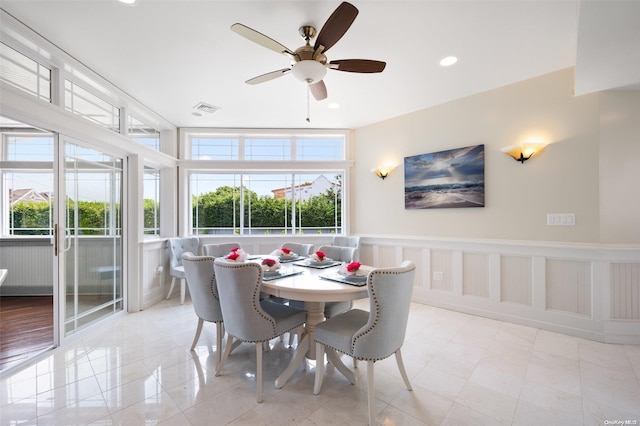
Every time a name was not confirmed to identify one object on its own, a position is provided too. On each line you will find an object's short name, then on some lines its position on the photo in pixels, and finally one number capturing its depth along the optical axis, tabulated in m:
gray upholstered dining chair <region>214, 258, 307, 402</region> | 1.88
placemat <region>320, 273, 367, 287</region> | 2.00
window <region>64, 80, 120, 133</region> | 2.79
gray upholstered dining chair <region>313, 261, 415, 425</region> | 1.65
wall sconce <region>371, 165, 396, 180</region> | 4.32
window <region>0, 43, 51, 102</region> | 2.21
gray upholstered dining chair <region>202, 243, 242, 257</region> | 3.52
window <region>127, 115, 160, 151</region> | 3.74
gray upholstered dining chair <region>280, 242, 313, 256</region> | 3.53
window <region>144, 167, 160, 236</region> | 4.11
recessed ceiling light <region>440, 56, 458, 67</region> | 2.68
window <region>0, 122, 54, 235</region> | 4.01
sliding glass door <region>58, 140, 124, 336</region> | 2.79
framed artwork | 3.49
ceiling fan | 1.73
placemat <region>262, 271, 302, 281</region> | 2.21
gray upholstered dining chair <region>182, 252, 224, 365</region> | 2.24
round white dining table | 1.88
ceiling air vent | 3.77
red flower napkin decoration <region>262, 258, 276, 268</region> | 2.44
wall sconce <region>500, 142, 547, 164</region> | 3.05
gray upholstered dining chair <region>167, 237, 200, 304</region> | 3.99
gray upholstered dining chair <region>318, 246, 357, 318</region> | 2.80
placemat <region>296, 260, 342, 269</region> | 2.66
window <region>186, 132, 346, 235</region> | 4.82
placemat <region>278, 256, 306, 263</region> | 3.01
